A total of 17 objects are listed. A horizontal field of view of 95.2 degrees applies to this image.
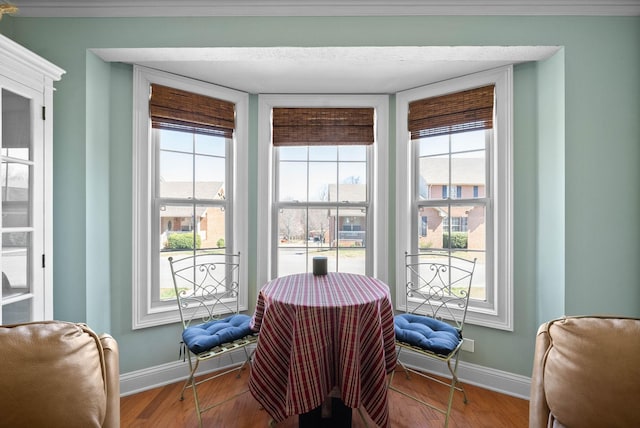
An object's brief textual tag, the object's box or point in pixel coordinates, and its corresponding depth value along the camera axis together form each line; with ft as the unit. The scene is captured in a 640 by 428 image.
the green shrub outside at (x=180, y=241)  8.13
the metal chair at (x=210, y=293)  7.05
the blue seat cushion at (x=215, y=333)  5.99
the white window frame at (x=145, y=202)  7.31
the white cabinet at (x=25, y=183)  4.85
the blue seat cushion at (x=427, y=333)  5.93
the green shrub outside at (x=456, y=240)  8.16
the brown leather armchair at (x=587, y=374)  2.99
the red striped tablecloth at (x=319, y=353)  4.67
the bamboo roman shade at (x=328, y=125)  8.92
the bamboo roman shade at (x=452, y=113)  7.68
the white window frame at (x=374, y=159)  8.77
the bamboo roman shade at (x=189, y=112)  7.67
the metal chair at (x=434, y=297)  6.63
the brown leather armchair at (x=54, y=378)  2.99
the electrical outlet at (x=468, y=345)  7.66
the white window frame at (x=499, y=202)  7.29
